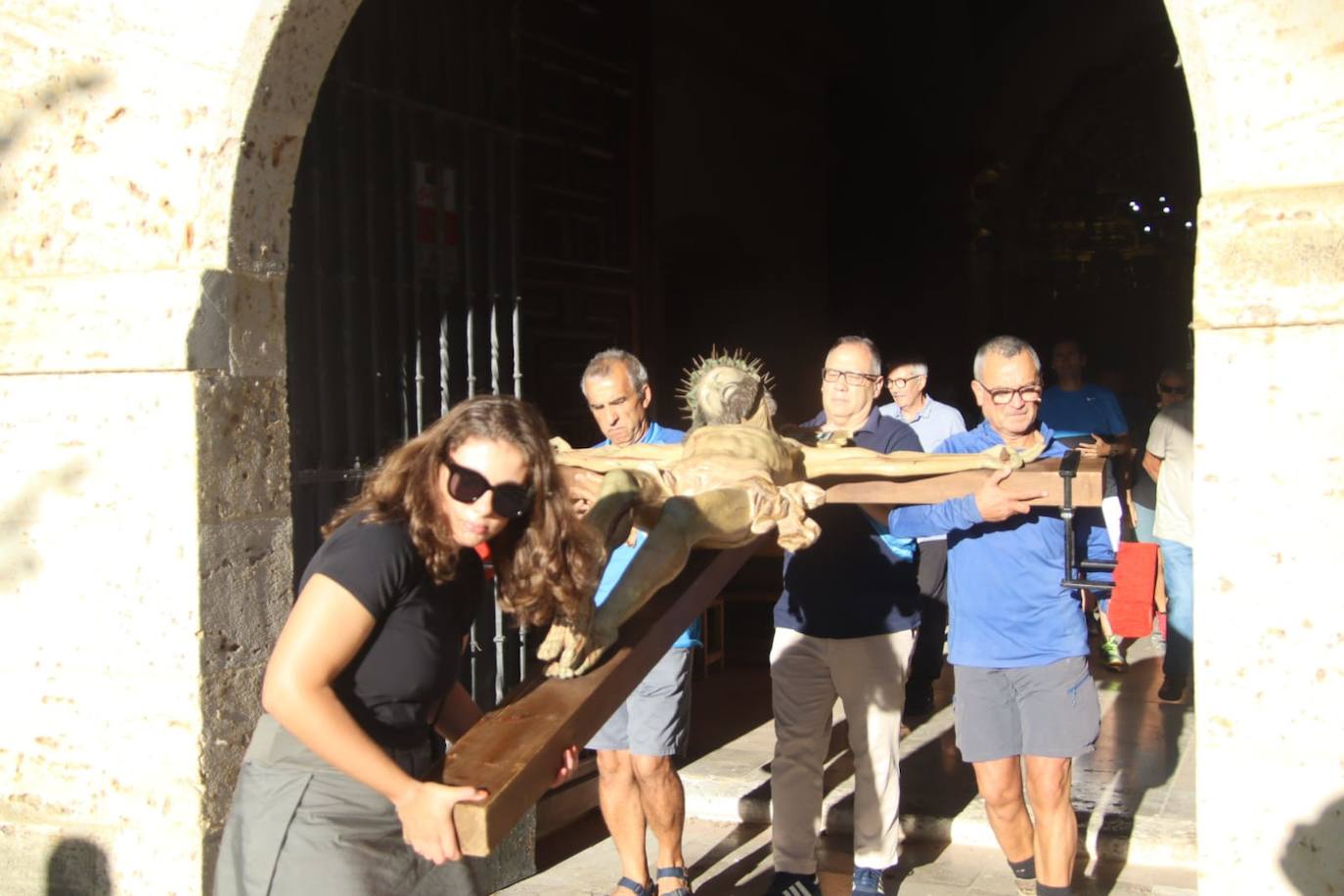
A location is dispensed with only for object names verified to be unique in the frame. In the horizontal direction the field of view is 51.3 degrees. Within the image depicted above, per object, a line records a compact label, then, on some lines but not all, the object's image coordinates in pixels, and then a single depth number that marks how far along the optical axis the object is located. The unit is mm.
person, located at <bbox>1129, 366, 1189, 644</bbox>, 7406
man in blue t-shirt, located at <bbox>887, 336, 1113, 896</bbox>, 3758
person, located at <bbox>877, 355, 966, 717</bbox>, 5707
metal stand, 3230
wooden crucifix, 2154
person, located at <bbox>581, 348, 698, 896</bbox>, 4145
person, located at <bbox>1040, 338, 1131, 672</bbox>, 6219
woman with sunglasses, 2189
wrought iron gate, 4312
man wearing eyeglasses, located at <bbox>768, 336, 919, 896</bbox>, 4199
